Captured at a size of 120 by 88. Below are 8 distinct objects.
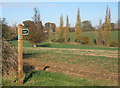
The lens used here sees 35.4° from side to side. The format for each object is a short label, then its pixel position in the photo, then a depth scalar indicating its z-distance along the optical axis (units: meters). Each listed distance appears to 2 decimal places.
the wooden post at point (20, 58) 7.60
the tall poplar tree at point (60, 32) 83.53
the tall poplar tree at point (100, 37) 74.88
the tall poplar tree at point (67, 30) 85.19
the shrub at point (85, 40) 73.30
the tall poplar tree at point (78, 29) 78.42
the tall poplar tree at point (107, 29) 71.85
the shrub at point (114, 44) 64.90
